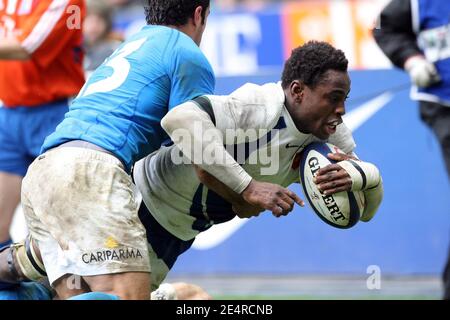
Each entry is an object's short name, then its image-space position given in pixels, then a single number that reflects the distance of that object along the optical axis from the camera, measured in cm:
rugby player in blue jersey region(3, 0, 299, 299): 996
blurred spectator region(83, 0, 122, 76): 1802
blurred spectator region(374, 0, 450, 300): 1441
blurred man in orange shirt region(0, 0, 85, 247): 1322
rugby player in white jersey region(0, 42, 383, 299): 997
